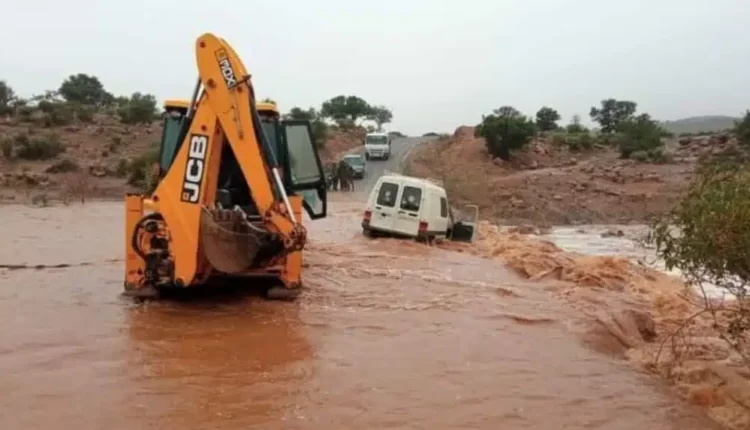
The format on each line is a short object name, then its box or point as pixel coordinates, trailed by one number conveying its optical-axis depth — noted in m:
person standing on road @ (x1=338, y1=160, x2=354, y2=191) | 40.34
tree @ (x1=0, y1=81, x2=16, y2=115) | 55.69
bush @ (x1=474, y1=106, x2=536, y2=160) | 53.06
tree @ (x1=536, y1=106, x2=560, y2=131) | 85.81
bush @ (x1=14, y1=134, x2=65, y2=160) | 40.44
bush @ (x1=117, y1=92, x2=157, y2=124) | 57.16
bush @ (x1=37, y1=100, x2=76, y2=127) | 51.41
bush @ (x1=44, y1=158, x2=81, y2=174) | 37.56
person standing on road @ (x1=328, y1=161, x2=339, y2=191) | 40.44
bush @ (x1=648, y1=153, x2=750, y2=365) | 6.80
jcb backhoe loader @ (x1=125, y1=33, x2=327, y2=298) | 9.42
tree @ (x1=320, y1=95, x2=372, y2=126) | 98.94
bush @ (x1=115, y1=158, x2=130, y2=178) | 38.84
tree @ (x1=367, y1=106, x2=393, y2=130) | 103.24
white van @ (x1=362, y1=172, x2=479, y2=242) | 19.77
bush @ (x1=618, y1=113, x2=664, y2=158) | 52.72
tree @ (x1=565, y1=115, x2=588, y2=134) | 73.10
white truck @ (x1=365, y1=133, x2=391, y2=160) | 56.66
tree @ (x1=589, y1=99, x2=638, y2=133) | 87.25
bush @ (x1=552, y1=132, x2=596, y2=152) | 60.22
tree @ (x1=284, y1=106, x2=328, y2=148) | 63.02
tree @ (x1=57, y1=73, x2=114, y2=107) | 77.94
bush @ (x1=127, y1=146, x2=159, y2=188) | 36.16
